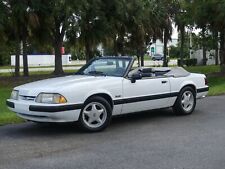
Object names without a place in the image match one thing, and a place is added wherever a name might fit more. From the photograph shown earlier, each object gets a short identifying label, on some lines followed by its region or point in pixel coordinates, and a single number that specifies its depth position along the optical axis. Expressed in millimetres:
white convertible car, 8102
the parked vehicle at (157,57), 80038
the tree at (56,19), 22766
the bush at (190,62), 49459
